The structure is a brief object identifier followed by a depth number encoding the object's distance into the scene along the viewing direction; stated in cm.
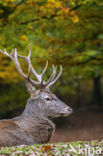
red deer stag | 1466
